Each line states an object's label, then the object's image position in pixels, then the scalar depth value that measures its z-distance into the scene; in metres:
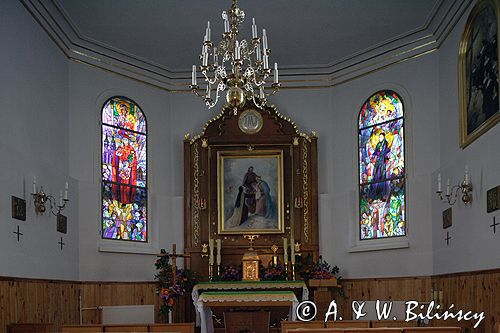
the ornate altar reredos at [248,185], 17.28
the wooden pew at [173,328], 10.72
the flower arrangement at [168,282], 15.43
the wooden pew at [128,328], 10.69
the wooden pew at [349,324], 10.36
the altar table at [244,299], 14.34
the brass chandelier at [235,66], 9.61
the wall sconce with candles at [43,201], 12.82
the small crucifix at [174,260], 15.73
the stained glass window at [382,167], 16.27
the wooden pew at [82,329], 10.37
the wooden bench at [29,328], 10.97
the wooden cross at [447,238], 13.98
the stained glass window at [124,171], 16.56
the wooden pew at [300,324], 10.63
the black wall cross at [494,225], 11.06
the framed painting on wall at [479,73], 11.51
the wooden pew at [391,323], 10.53
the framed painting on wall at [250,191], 17.34
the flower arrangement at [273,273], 16.22
